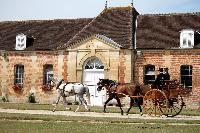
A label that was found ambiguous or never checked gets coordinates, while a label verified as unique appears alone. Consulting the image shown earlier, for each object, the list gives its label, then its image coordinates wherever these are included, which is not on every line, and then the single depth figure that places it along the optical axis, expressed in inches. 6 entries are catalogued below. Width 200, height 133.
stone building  1076.5
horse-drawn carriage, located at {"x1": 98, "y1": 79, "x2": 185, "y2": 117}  631.8
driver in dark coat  639.1
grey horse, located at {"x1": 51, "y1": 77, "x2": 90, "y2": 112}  804.0
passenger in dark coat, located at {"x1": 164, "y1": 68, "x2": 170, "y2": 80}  648.0
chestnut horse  693.9
